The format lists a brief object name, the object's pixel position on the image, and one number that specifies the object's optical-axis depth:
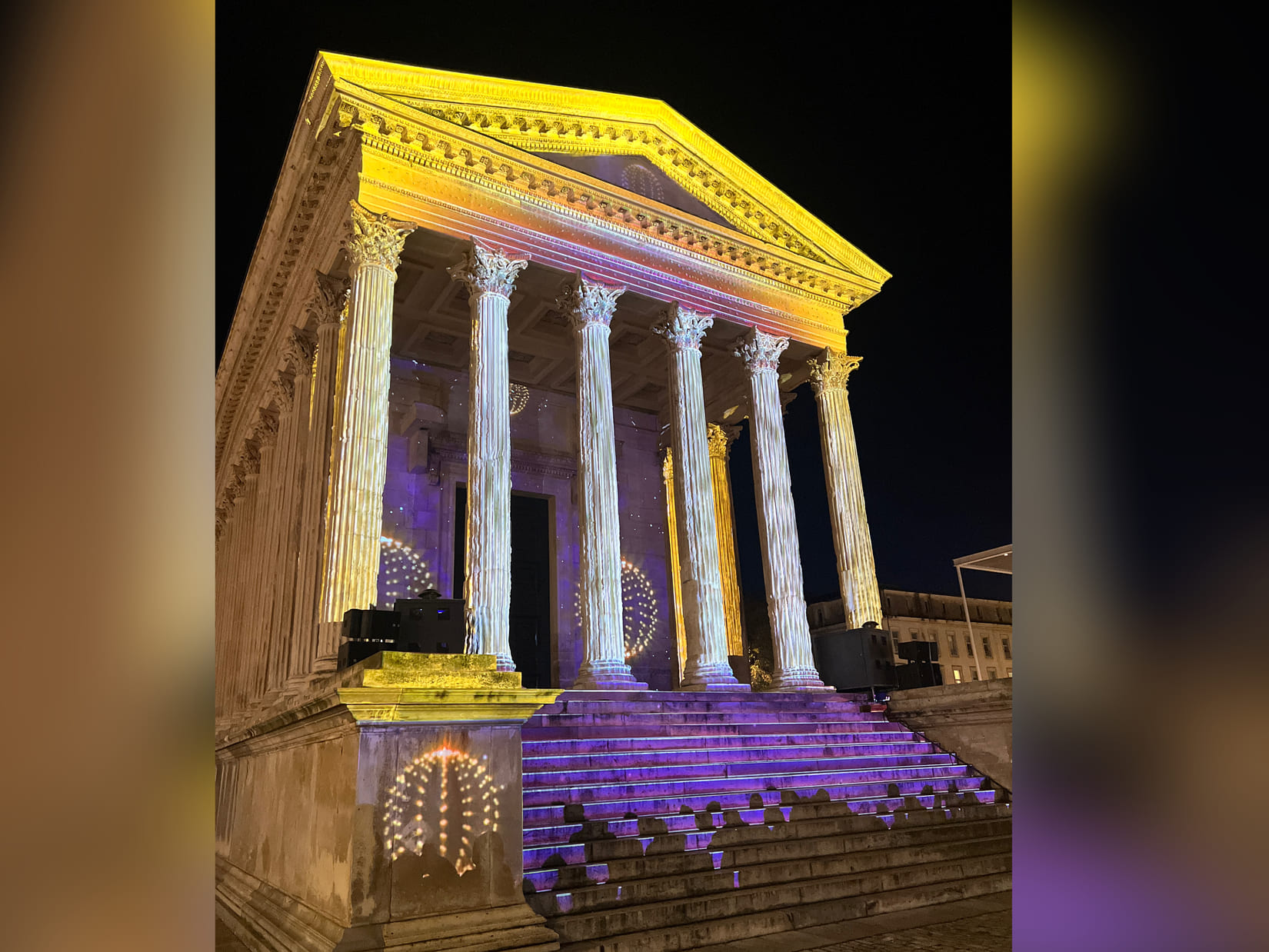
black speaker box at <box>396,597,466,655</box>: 10.66
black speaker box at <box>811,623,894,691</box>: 16.73
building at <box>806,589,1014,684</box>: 51.72
